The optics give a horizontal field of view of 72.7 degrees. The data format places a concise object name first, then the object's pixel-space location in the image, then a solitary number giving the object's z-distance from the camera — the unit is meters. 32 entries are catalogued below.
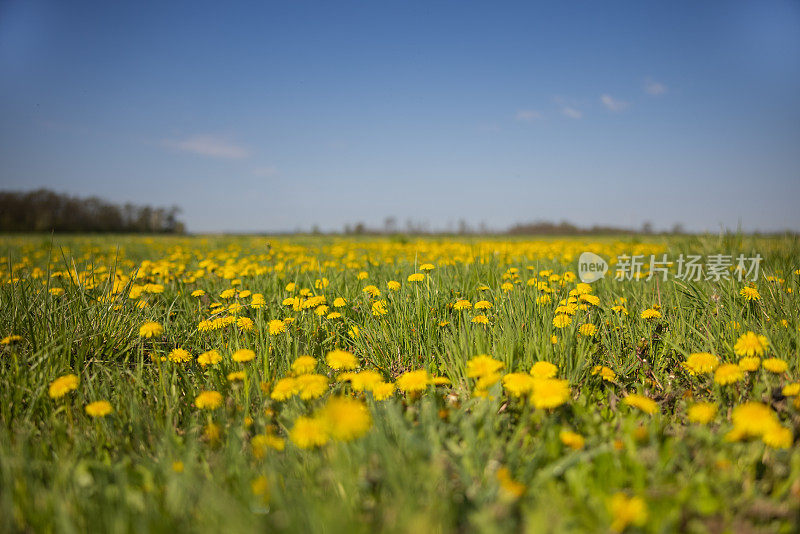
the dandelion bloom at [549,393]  0.61
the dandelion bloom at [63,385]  0.68
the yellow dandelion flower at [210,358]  0.80
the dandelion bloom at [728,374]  0.68
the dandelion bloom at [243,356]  0.76
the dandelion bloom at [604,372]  0.80
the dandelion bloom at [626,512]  0.50
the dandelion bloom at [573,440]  0.60
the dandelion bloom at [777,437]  0.56
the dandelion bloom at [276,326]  0.90
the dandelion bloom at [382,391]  0.69
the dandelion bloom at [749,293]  1.00
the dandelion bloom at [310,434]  0.56
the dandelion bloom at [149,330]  0.87
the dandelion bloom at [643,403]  0.65
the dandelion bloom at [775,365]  0.69
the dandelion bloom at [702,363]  0.73
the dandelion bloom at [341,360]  0.74
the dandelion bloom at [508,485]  0.51
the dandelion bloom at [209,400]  0.69
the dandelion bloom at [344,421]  0.55
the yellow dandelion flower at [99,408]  0.66
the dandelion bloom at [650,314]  0.94
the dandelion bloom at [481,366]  0.68
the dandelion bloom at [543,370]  0.68
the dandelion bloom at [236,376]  0.76
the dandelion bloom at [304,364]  0.74
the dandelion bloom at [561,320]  0.87
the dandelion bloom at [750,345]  0.74
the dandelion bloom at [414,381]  0.70
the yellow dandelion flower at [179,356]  0.83
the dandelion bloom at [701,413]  0.61
